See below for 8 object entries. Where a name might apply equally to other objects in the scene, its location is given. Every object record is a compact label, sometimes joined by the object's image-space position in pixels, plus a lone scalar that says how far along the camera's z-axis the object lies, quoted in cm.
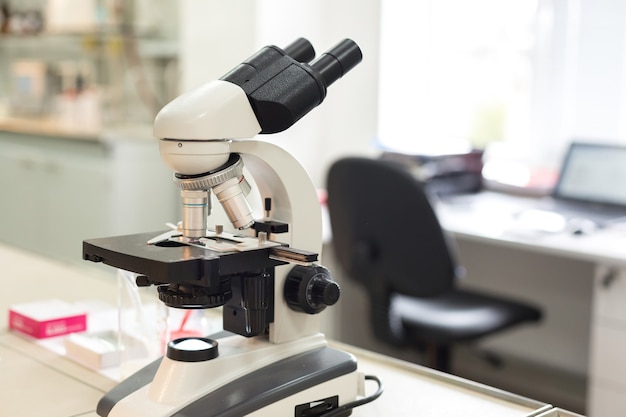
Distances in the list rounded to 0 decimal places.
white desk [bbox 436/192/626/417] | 241
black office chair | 247
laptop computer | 281
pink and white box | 145
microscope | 102
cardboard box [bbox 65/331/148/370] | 132
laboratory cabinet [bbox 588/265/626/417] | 241
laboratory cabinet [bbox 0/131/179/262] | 373
